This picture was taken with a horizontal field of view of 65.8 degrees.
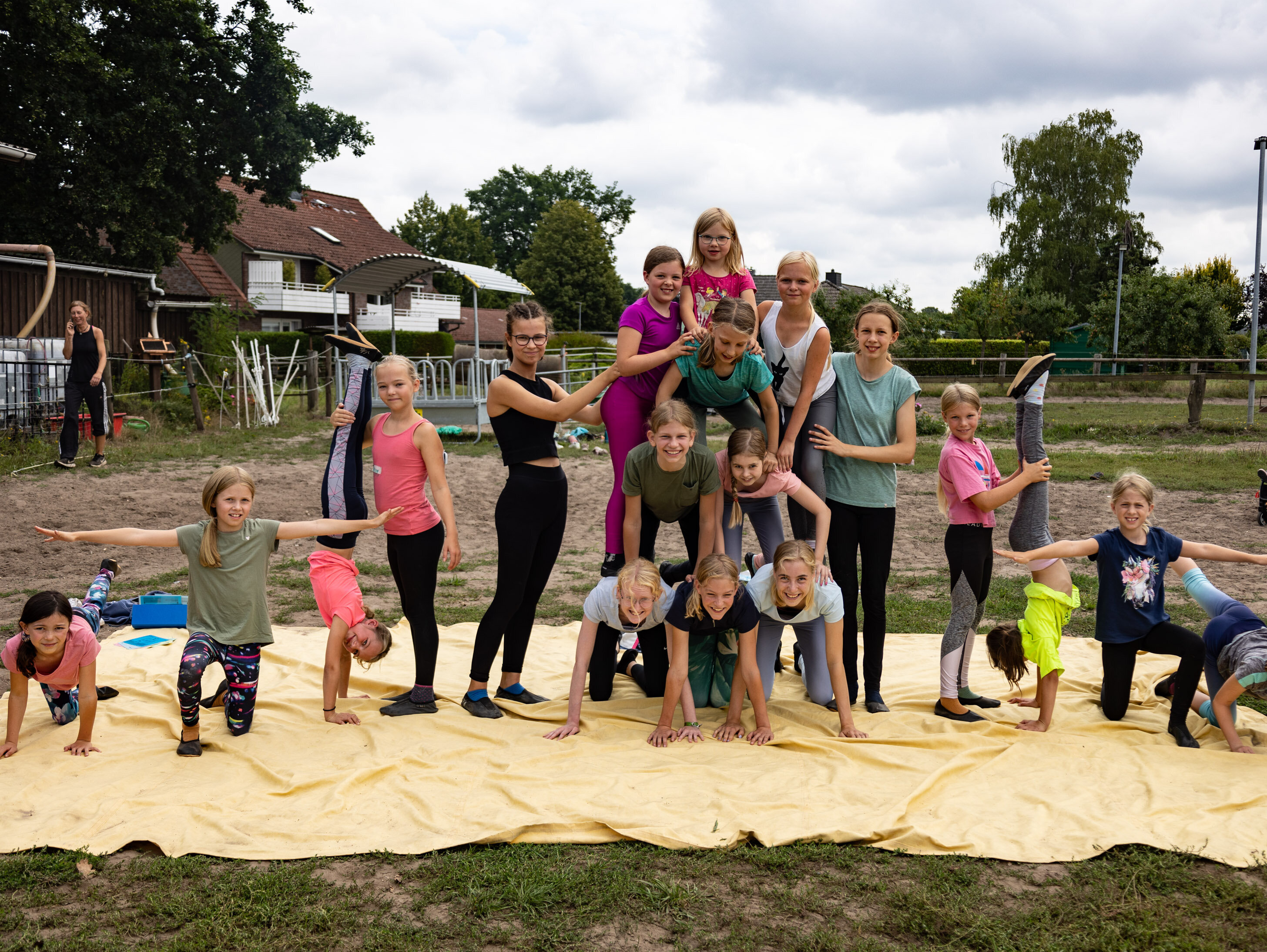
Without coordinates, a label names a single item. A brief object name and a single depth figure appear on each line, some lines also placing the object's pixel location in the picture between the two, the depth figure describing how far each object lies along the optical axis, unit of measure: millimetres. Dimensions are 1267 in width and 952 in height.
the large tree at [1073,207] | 41125
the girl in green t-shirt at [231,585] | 4316
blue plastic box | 6258
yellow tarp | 3475
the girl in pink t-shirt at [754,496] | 4500
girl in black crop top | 4621
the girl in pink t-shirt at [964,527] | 4656
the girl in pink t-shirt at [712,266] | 4770
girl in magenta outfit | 4543
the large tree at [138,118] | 17297
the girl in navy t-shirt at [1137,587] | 4414
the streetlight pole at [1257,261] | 18906
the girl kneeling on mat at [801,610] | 4355
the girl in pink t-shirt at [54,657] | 4059
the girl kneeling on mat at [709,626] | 4281
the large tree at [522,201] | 68188
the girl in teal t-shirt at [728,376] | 4312
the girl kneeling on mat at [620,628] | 4332
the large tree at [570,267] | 51812
